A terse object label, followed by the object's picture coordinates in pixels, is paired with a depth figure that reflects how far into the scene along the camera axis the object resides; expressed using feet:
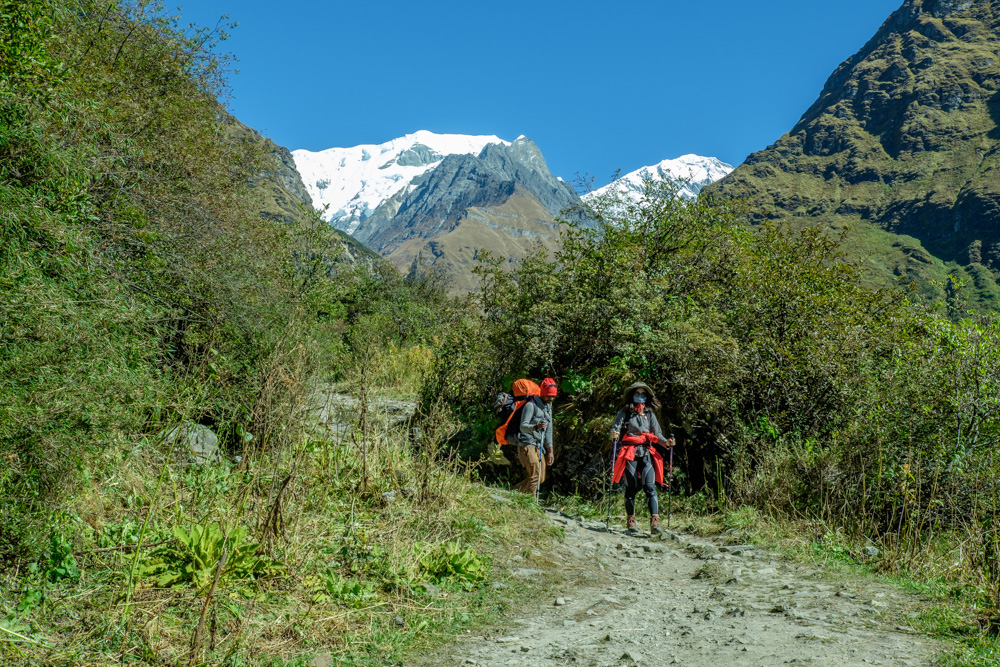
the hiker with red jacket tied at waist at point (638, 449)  28.50
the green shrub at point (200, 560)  14.67
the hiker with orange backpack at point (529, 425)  30.83
